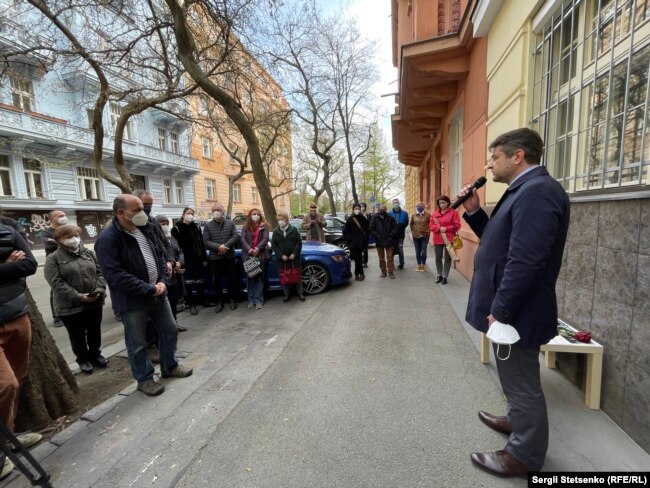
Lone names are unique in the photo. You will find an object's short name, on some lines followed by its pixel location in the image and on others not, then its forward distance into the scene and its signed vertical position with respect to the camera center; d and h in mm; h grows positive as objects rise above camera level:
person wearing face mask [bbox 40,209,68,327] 4172 -15
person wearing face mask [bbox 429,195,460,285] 6461 -366
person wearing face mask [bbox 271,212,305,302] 5852 -502
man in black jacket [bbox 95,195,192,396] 2854 -547
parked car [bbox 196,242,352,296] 6257 -1134
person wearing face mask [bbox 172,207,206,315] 5539 -621
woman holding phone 3488 -788
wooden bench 2398 -1171
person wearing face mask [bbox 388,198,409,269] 8422 -298
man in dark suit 1643 -389
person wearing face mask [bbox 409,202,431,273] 8023 -503
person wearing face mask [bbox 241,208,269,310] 5758 -515
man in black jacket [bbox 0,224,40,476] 2143 -702
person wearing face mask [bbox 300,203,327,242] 8297 -270
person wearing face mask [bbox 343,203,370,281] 7656 -541
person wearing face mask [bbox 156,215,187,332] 4481 -908
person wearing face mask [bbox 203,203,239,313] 5598 -544
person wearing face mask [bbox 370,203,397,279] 7527 -466
